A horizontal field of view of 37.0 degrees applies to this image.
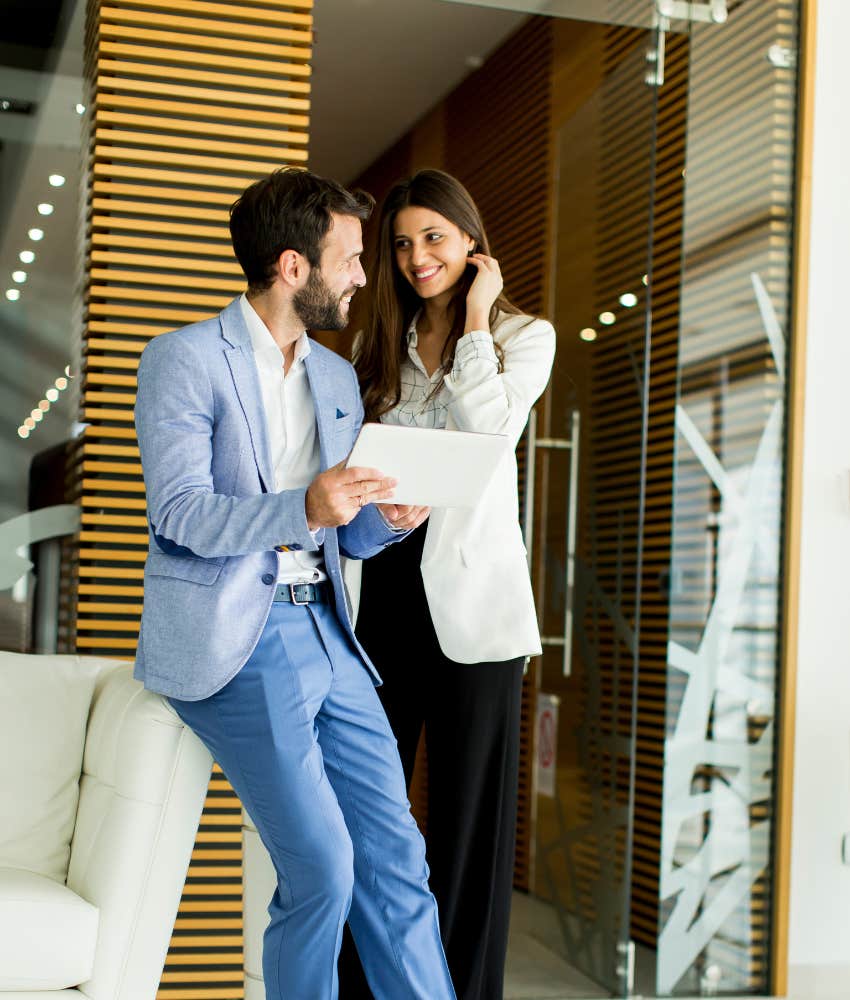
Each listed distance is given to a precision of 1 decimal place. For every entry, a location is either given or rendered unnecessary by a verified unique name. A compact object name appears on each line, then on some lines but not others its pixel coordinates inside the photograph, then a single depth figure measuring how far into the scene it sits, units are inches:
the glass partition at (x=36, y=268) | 138.6
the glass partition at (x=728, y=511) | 159.3
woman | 104.1
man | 86.0
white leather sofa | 93.6
